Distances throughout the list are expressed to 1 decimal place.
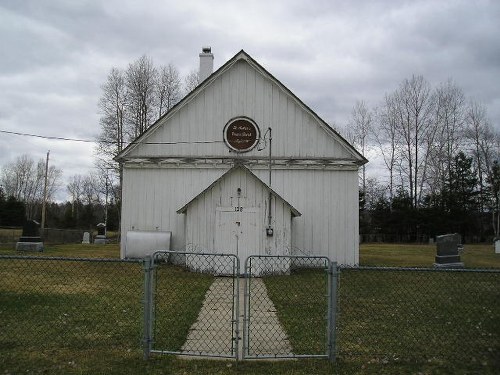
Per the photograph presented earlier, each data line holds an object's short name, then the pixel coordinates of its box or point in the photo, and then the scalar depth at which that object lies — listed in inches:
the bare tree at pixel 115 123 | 1766.7
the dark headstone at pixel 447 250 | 789.2
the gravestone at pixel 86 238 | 1677.3
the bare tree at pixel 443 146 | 2144.4
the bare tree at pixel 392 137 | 2162.9
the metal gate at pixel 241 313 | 249.9
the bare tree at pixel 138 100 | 1790.1
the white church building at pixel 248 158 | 767.7
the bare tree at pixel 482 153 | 2238.1
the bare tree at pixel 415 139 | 2118.6
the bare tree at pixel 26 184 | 3410.4
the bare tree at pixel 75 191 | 3546.3
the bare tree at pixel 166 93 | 1872.3
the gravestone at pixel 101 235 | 1604.3
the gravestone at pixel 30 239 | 1008.2
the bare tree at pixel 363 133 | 2249.0
